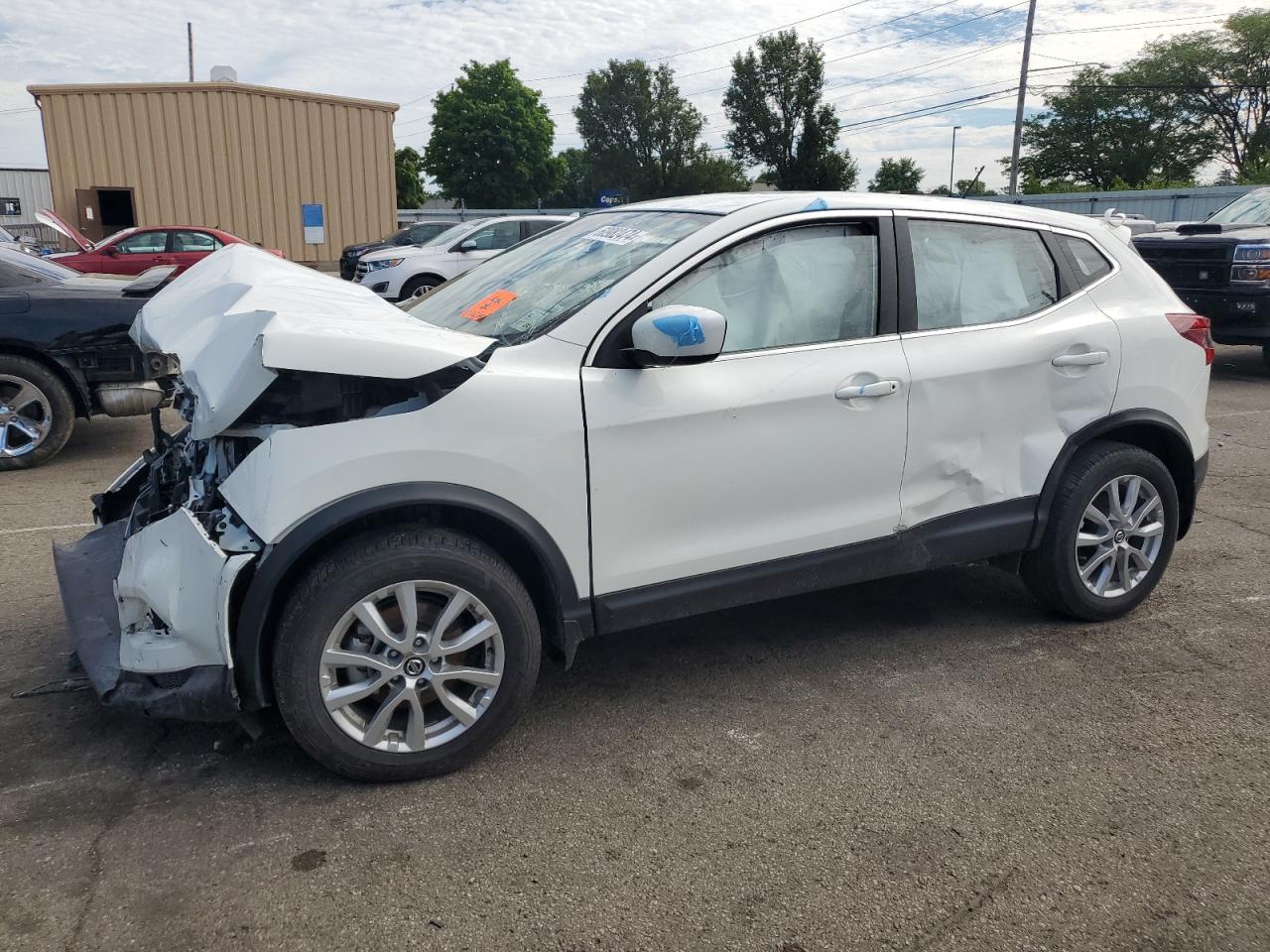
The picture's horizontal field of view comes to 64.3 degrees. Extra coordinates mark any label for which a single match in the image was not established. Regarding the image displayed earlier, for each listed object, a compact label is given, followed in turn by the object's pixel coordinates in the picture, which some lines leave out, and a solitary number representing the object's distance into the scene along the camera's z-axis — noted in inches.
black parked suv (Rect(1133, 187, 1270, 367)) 384.5
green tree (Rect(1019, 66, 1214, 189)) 2397.9
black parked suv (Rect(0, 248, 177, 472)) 257.6
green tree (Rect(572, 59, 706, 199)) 2903.5
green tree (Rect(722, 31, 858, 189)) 2464.3
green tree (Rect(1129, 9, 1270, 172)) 2217.0
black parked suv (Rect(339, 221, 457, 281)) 799.1
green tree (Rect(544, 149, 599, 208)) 2913.4
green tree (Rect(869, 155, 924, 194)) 2788.9
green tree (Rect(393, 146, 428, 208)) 2696.9
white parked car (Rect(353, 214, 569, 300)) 623.5
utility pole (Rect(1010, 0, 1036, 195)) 1312.7
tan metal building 954.1
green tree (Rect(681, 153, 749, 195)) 2684.5
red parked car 672.4
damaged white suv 109.7
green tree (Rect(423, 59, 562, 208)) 2728.8
